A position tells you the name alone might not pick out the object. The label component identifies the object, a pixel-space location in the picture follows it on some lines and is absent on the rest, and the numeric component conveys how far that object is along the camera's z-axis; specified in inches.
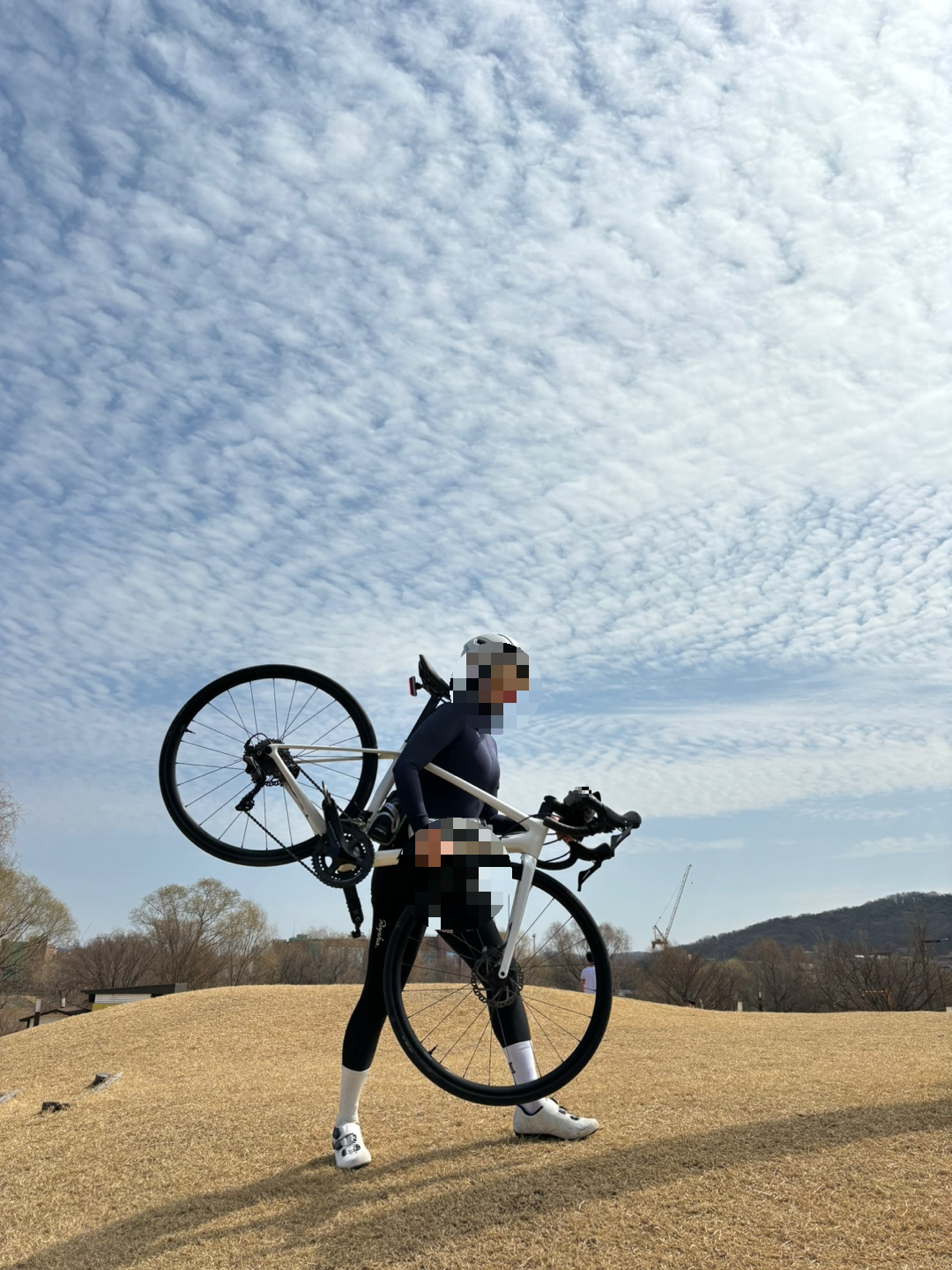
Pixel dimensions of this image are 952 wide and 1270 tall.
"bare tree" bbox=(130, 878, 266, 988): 2220.7
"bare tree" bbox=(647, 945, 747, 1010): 2278.5
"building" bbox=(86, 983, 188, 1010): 1192.8
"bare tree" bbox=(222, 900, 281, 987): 2425.0
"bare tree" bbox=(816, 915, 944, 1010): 1927.9
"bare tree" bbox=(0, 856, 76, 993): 1813.7
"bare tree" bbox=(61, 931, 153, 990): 2415.1
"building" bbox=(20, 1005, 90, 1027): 1269.7
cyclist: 202.4
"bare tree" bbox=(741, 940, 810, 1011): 2487.7
